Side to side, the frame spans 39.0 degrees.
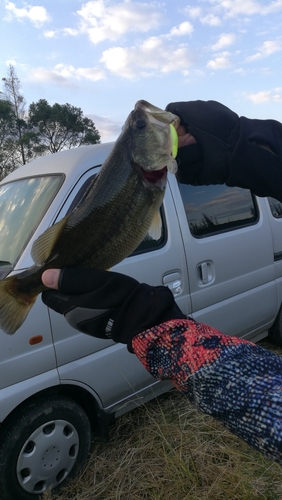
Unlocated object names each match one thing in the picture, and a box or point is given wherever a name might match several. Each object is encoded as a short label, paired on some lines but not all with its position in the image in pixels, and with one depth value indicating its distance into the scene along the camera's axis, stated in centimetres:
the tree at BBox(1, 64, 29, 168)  3309
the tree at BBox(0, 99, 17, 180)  3266
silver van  227
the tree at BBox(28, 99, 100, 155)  2906
